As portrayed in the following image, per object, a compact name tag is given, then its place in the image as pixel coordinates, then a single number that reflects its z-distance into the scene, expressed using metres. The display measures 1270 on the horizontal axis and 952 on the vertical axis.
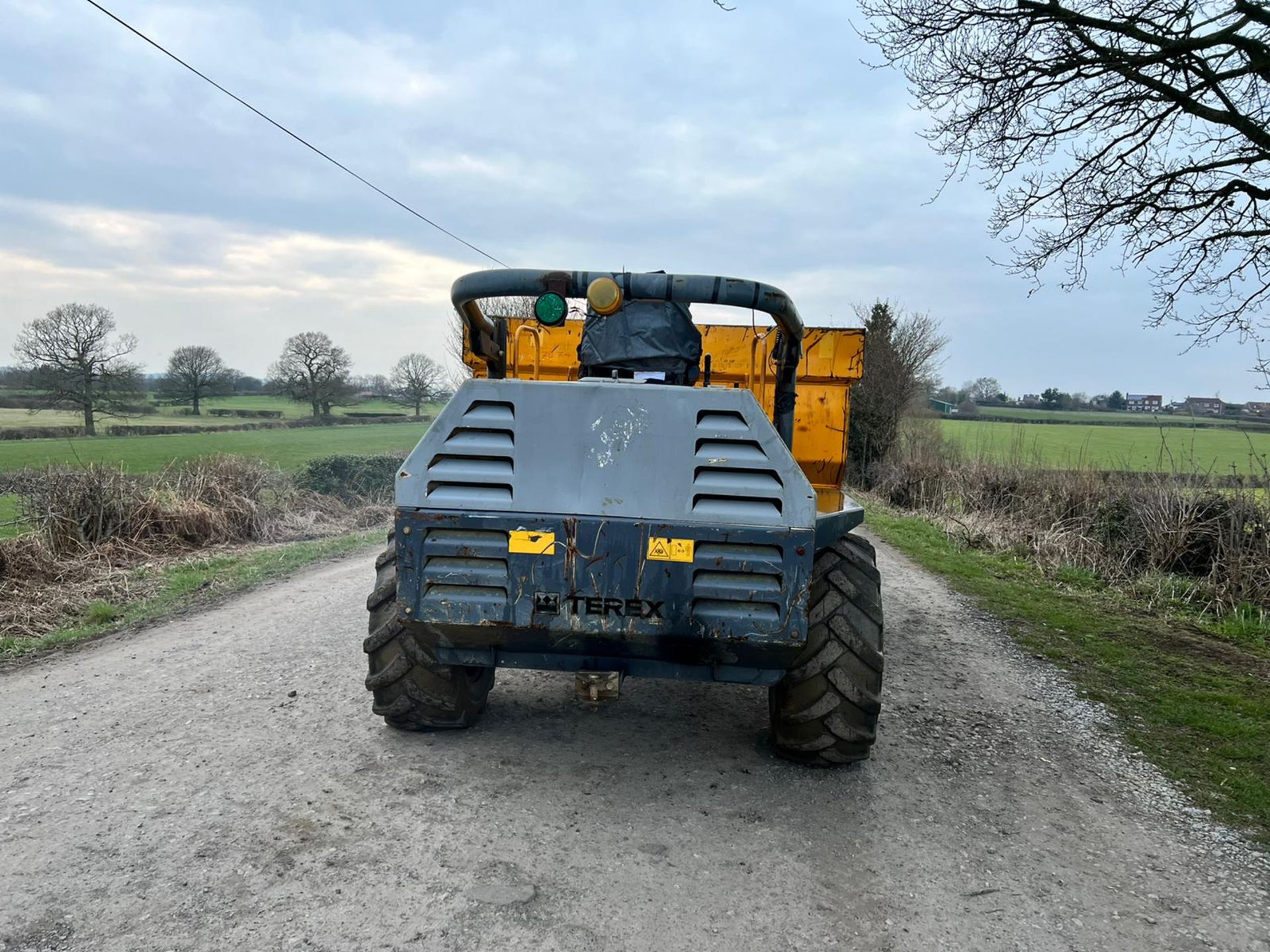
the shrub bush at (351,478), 15.61
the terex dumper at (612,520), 3.38
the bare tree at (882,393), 24.05
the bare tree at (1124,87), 6.93
